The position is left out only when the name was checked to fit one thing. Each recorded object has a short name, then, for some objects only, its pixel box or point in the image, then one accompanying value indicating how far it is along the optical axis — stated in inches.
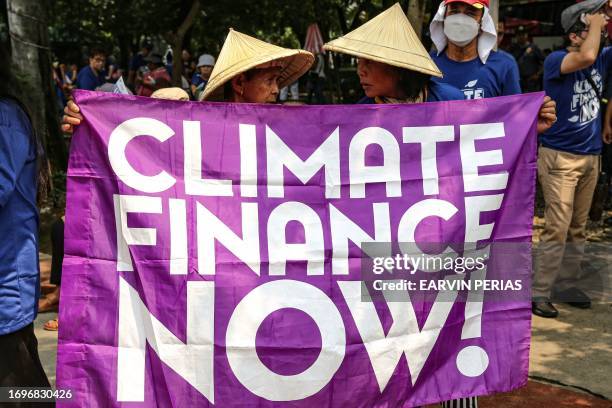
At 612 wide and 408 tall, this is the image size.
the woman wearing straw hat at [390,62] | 130.3
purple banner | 115.7
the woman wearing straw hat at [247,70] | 128.9
